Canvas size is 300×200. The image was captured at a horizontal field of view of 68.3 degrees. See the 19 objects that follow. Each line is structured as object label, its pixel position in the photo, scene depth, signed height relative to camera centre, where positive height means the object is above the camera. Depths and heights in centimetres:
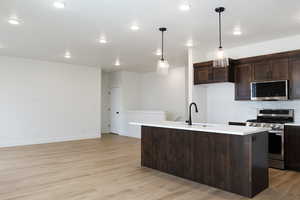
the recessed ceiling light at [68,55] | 631 +132
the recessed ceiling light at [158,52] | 598 +132
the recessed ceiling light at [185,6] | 315 +136
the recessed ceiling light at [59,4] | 314 +137
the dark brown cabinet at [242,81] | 515 +43
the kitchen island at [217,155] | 297 -85
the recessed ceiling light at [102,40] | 488 +135
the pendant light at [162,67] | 421 +62
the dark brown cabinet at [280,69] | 457 +64
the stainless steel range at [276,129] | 432 -59
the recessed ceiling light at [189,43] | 515 +134
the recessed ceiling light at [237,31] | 429 +136
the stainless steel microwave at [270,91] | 454 +19
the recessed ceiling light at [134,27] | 406 +136
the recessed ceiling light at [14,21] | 380 +138
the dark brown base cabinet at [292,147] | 418 -92
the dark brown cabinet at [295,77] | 442 +45
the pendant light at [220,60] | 363 +65
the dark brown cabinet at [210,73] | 527 +64
